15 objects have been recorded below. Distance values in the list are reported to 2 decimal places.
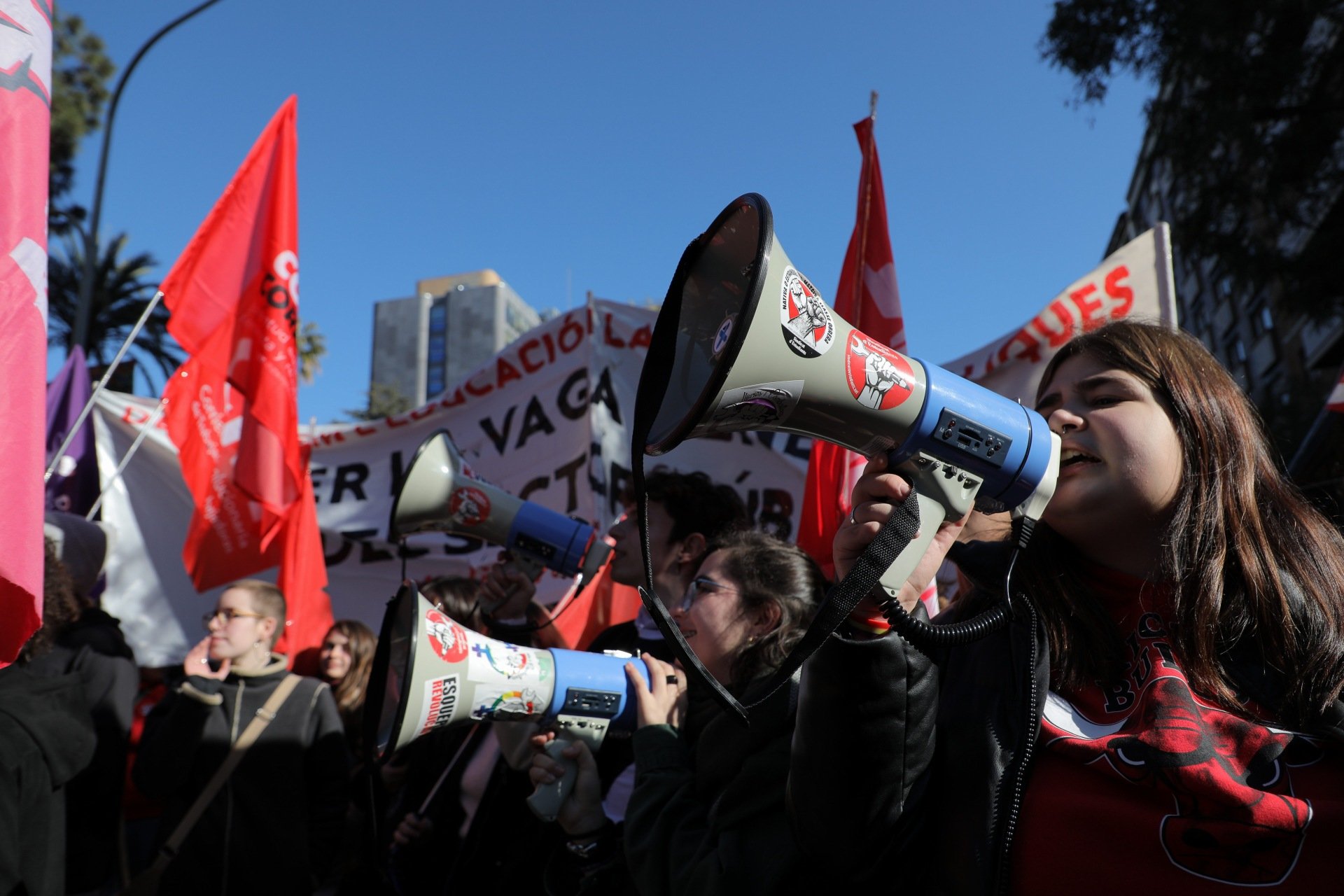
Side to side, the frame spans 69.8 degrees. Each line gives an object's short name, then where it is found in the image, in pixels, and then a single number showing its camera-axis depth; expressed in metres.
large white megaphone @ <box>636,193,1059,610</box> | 1.08
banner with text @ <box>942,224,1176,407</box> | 3.81
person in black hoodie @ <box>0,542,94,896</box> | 2.12
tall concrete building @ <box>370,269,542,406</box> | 69.50
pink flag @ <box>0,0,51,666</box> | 1.48
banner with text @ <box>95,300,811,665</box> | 4.52
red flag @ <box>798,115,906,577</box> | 3.30
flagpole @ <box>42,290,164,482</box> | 3.23
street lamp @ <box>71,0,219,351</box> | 6.59
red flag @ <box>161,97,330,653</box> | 3.83
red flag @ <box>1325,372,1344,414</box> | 3.29
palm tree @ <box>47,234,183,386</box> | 15.99
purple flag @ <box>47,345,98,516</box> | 4.90
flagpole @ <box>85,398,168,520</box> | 3.81
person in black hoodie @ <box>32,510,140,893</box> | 2.85
